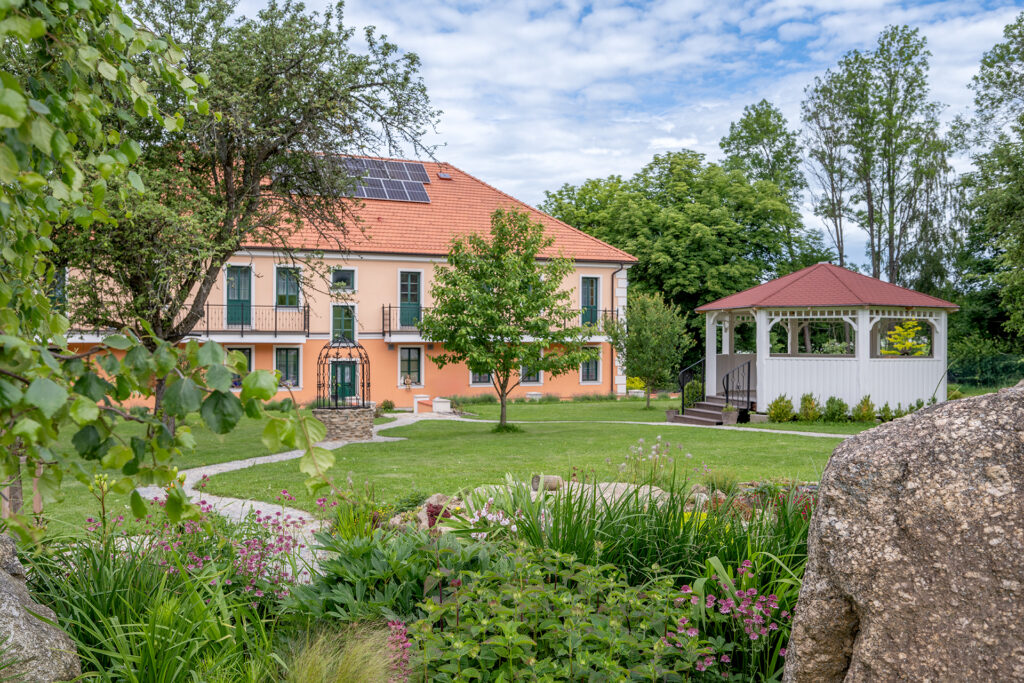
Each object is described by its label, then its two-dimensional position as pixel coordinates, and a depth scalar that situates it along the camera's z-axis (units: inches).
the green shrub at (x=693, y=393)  906.1
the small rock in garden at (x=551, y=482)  268.3
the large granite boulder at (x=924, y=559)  89.5
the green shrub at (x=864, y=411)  758.5
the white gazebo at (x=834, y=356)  774.5
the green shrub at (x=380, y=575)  143.3
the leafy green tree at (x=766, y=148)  1483.8
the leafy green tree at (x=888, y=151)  1291.8
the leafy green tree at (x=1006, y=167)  721.0
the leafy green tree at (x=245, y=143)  462.9
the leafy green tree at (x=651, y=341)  936.9
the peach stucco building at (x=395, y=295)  1030.4
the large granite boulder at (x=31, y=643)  115.3
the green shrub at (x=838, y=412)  767.1
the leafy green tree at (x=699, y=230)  1311.5
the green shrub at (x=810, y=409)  776.9
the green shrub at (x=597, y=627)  114.4
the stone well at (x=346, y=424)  647.1
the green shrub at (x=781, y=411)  781.3
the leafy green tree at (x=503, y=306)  675.4
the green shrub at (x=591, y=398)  1126.4
